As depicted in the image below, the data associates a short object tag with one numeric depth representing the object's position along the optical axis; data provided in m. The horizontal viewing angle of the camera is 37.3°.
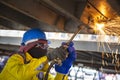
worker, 1.61
